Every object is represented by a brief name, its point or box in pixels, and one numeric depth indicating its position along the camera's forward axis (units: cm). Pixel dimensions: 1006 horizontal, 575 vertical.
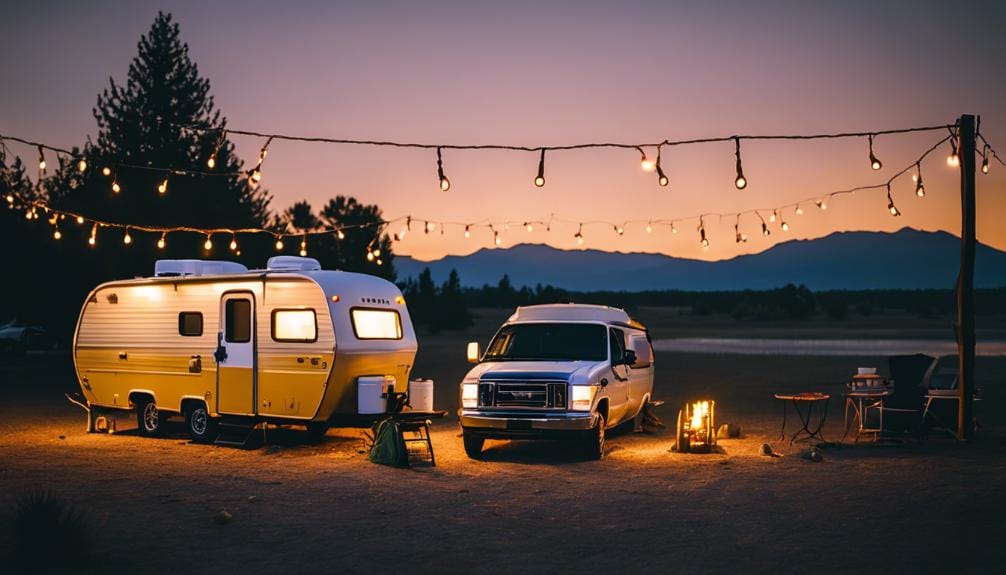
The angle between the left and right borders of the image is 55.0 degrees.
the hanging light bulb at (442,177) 1560
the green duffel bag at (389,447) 1293
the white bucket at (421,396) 1443
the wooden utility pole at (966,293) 1441
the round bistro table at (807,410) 1352
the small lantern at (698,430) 1373
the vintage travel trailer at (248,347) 1443
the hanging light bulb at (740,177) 1469
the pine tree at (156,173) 3206
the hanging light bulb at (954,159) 1459
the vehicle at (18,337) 4066
